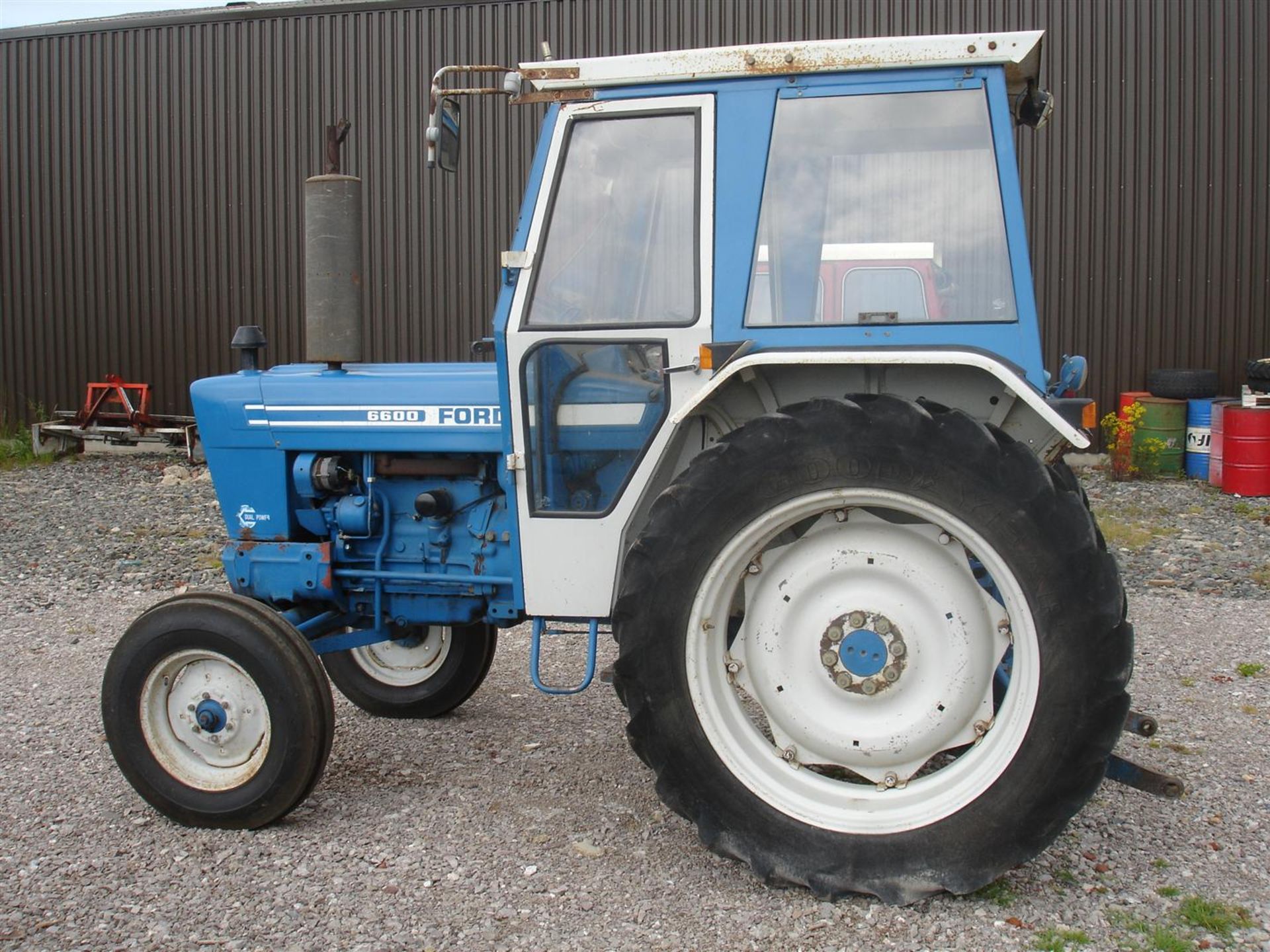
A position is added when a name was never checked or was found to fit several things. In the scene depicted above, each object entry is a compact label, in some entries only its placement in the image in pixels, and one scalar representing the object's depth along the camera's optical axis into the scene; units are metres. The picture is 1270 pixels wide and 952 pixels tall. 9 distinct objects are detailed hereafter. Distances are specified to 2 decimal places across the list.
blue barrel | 9.80
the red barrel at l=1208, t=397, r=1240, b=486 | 9.42
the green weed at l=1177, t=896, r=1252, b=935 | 2.72
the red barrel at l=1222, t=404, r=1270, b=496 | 8.85
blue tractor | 2.70
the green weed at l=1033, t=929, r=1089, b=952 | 2.63
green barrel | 9.95
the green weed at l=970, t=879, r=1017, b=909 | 2.83
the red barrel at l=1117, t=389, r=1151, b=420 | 10.26
